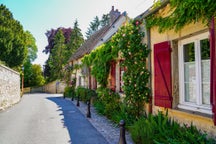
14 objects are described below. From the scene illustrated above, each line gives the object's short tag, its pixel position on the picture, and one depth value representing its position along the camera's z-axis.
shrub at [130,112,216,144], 4.49
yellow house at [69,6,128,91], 18.44
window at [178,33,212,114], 4.95
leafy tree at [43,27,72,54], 46.00
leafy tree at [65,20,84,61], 41.31
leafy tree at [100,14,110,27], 58.14
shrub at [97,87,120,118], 9.87
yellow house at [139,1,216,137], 4.78
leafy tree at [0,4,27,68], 27.59
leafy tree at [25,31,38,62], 46.09
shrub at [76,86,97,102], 15.92
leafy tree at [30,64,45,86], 41.83
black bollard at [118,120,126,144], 5.14
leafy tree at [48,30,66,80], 39.72
